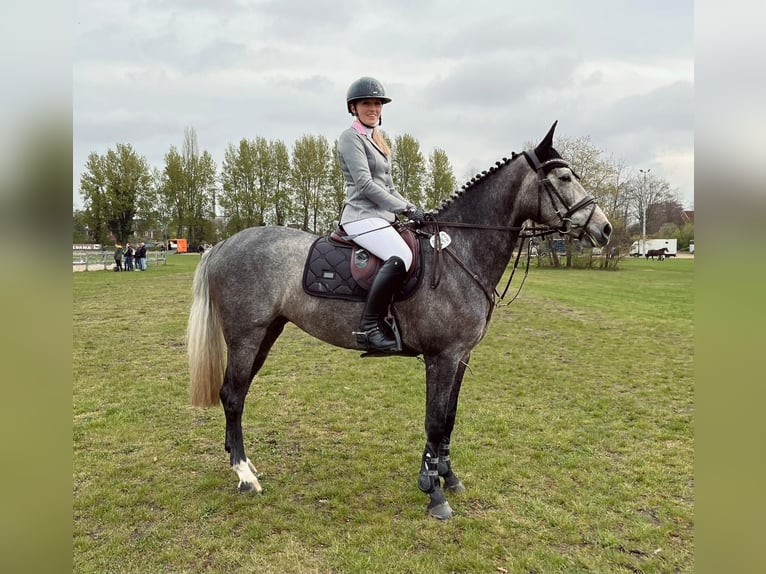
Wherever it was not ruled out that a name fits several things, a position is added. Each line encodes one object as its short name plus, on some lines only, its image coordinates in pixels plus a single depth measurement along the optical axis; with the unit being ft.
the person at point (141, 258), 96.32
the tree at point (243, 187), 127.13
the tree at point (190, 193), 132.36
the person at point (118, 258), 91.15
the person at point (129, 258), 92.78
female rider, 12.04
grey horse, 12.06
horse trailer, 154.61
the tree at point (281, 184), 120.16
